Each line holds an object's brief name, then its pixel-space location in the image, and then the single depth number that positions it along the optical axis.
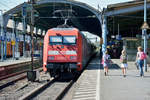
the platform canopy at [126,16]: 27.73
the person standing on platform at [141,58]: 14.43
